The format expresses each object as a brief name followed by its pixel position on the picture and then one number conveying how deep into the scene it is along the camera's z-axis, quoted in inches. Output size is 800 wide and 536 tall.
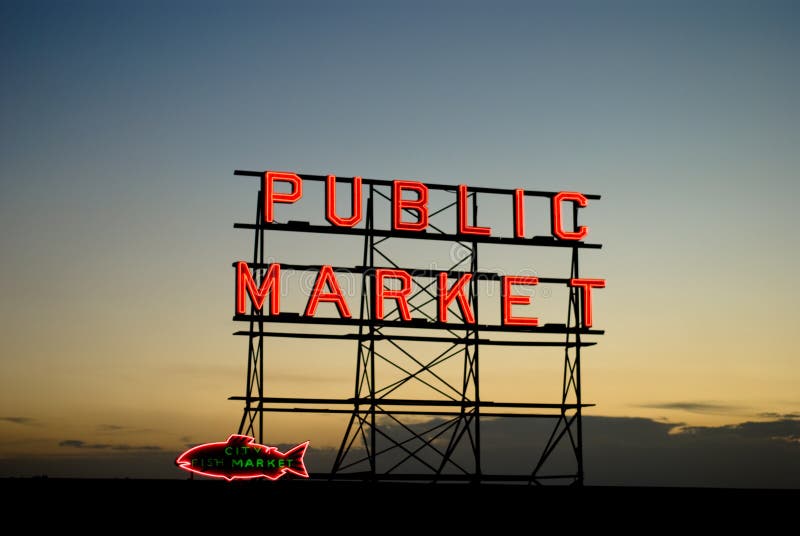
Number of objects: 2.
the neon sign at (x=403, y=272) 1400.1
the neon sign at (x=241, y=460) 1245.8
